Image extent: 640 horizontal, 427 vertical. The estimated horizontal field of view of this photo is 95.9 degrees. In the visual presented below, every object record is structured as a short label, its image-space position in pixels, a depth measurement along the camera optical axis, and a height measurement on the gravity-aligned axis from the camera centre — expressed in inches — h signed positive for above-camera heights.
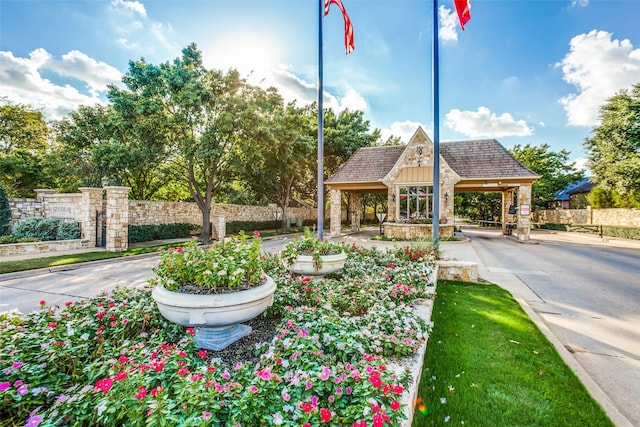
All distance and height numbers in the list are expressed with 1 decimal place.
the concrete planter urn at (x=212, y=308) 100.7 -35.2
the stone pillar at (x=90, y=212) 472.1 -4.2
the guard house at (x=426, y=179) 628.7 +73.3
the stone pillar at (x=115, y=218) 445.7 -13.2
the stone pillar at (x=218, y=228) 634.2 -39.9
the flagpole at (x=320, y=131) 301.3 +84.4
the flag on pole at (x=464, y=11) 289.0 +201.5
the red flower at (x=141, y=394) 63.6 -40.9
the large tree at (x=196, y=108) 485.1 +179.1
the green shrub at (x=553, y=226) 944.9 -50.1
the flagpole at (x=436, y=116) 328.2 +109.7
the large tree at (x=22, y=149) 644.1 +165.8
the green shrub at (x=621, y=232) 681.0 -48.9
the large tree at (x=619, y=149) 713.0 +171.6
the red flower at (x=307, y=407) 62.3 -42.8
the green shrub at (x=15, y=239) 419.2 -45.0
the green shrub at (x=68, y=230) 485.7 -35.1
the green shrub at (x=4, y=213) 472.4 -6.6
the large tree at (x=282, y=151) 587.4 +138.0
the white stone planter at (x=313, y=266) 198.1 -37.9
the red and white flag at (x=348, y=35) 315.6 +195.2
